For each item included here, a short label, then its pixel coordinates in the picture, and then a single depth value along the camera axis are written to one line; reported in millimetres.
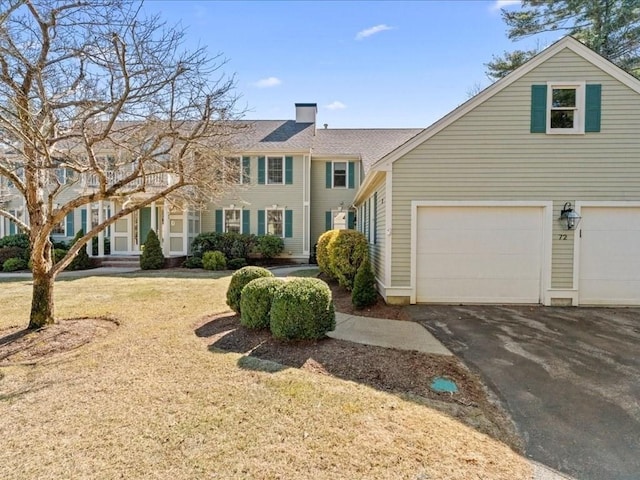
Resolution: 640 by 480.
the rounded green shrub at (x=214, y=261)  15070
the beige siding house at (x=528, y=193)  7516
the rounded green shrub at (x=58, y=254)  14844
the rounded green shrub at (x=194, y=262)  15602
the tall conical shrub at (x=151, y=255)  14953
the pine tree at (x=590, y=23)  13961
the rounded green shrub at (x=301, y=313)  5020
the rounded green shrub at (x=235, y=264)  15789
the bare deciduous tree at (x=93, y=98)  4941
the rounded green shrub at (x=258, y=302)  5516
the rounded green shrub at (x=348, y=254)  8828
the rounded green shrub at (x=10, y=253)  15695
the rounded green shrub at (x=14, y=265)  14930
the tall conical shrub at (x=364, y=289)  7457
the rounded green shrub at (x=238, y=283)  6543
